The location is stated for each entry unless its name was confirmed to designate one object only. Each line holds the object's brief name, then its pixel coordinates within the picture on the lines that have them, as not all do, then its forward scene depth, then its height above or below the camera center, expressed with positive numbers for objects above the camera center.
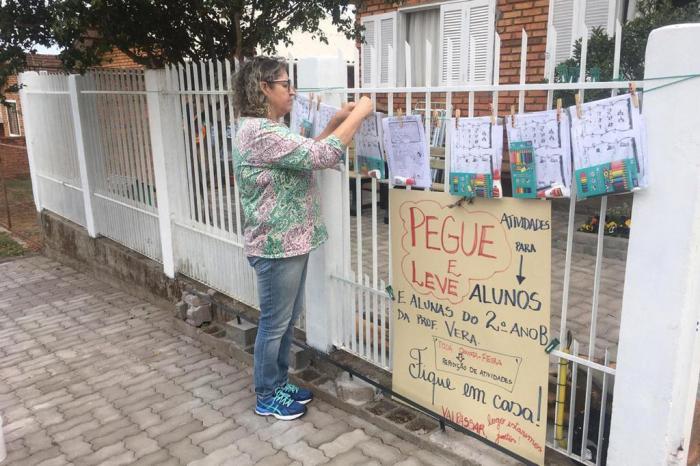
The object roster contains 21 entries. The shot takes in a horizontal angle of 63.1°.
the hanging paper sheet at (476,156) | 2.41 -0.22
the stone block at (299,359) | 3.73 -1.61
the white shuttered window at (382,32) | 8.50 +1.14
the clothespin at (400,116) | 2.74 -0.05
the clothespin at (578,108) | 2.11 -0.02
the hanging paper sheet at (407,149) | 2.71 -0.20
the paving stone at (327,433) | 3.12 -1.78
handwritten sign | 2.48 -0.96
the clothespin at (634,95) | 2.00 +0.02
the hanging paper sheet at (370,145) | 2.91 -0.20
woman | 2.78 -0.39
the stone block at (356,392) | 3.36 -1.65
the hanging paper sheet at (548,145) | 2.19 -0.16
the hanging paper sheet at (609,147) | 2.01 -0.16
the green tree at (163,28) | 4.70 +0.74
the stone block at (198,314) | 4.60 -1.62
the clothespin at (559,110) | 2.14 -0.03
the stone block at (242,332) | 4.08 -1.58
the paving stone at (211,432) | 3.22 -1.81
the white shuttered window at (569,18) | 6.25 +0.96
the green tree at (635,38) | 4.61 +0.54
